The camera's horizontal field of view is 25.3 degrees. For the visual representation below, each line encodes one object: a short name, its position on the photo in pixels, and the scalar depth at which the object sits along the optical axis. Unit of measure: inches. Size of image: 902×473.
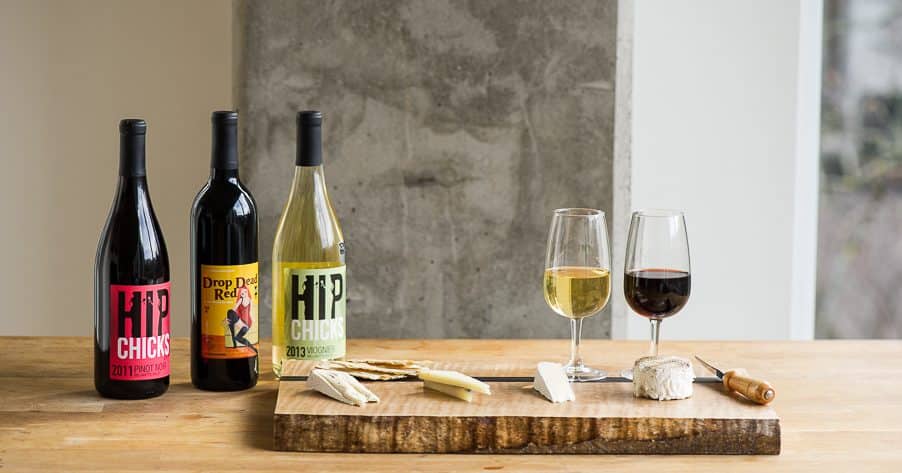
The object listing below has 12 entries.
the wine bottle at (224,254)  83.9
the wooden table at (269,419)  77.6
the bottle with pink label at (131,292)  82.9
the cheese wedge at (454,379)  81.2
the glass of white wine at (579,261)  84.8
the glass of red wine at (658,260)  84.2
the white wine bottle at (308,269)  86.0
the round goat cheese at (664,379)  81.5
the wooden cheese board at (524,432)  78.8
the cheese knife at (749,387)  80.6
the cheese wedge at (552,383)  81.3
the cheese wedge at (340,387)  80.6
